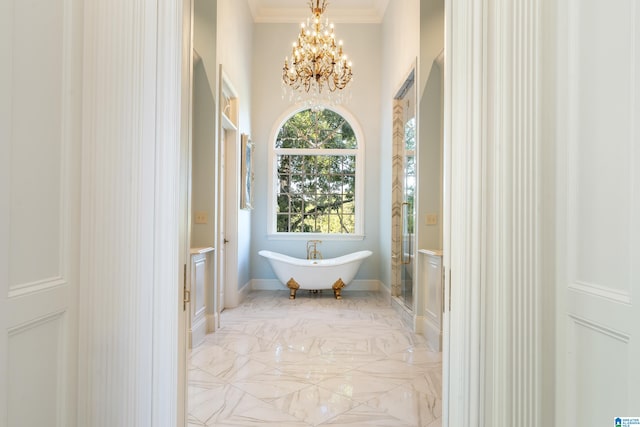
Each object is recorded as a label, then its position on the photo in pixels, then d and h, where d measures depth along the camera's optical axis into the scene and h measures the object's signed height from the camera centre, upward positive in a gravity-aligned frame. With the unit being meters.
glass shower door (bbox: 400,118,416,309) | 4.25 +0.03
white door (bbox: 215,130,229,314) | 4.11 -0.15
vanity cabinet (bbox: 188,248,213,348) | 3.33 -0.77
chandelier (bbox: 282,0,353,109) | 4.31 +1.80
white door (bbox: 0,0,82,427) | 0.90 +0.00
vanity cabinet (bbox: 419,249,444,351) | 3.31 -0.78
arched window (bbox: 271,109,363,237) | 6.22 +0.62
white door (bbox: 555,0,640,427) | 0.81 +0.01
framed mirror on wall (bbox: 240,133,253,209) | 5.14 +0.55
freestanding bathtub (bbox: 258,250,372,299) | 5.38 -0.86
